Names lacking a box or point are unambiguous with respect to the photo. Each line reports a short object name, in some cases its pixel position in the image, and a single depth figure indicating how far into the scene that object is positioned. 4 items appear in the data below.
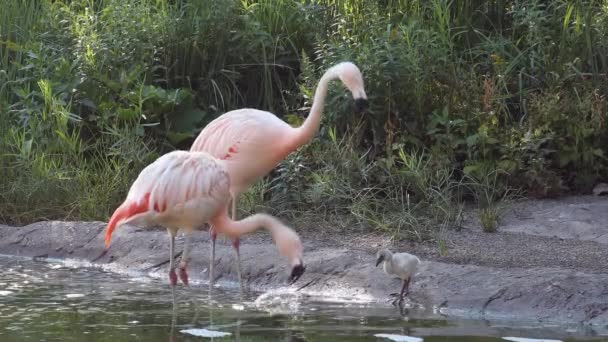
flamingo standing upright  12.22
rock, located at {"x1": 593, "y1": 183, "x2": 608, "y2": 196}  15.16
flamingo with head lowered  11.11
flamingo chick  10.80
